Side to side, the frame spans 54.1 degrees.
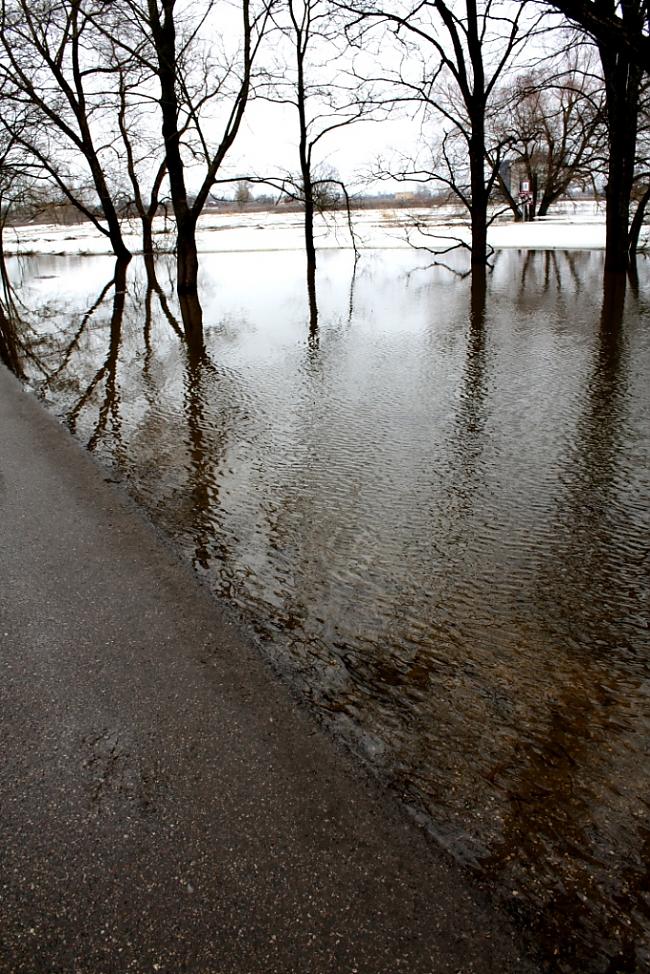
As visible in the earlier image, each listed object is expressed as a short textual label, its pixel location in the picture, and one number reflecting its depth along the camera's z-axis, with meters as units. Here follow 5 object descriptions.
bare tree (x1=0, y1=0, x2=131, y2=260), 16.44
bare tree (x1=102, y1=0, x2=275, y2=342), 13.05
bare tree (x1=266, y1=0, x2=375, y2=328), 17.67
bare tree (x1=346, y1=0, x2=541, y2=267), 13.67
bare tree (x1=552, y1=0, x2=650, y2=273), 11.84
